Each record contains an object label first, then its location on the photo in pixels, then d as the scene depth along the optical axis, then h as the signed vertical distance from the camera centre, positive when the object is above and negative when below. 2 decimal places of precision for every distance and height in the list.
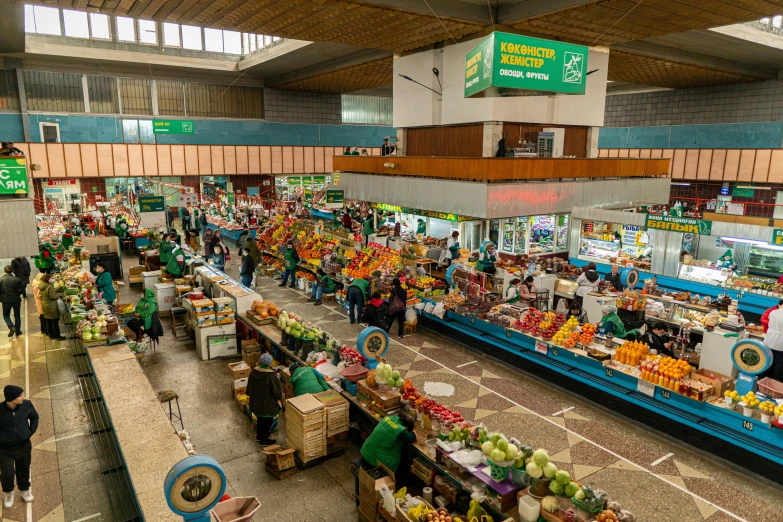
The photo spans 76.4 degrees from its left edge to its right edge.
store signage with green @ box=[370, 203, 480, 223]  14.86 -1.08
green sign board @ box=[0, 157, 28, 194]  6.17 -0.03
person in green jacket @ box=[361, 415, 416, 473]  6.07 -3.23
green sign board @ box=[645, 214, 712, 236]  12.27 -1.06
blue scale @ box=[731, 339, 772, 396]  7.39 -2.68
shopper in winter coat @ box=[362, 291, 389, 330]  11.36 -3.05
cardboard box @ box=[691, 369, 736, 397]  7.61 -3.06
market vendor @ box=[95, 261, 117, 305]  11.88 -2.61
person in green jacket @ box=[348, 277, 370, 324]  12.77 -2.98
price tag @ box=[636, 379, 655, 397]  8.02 -3.32
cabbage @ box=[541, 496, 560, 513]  4.85 -3.13
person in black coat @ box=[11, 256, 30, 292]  13.46 -2.55
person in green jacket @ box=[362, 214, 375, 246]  20.69 -2.09
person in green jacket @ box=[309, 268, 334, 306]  14.97 -3.29
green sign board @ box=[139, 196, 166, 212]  18.45 -1.05
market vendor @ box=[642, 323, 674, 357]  9.20 -2.95
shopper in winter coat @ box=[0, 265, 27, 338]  11.22 -2.77
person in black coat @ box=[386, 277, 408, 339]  12.09 -2.79
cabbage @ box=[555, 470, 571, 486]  4.94 -2.92
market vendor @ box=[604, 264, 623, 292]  12.96 -2.60
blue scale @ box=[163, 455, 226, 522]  3.95 -2.51
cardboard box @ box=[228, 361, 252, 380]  9.14 -3.57
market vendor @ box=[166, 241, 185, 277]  13.70 -2.43
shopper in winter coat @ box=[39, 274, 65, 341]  11.18 -3.01
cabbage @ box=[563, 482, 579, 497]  4.95 -3.04
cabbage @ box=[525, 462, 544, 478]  5.03 -2.90
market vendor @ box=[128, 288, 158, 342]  10.71 -3.00
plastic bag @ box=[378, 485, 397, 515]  5.32 -3.44
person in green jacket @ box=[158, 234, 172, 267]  15.73 -2.35
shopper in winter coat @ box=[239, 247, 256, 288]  15.25 -2.86
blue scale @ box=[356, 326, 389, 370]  8.10 -2.70
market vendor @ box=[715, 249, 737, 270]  14.55 -2.30
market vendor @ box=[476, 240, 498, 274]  14.19 -2.32
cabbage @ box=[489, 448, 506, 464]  5.27 -2.89
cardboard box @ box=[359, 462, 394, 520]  5.70 -3.58
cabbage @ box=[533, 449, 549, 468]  5.00 -2.76
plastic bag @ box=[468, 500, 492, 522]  5.19 -3.44
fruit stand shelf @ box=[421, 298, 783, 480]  6.81 -3.49
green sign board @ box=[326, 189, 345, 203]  20.50 -0.73
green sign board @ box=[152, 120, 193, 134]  20.19 +1.96
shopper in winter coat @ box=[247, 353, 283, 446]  7.32 -3.12
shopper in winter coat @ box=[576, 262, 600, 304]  12.30 -2.52
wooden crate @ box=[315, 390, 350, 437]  7.18 -3.38
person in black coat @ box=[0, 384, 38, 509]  5.87 -3.18
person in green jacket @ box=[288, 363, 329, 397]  7.54 -3.09
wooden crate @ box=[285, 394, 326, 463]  6.89 -3.47
